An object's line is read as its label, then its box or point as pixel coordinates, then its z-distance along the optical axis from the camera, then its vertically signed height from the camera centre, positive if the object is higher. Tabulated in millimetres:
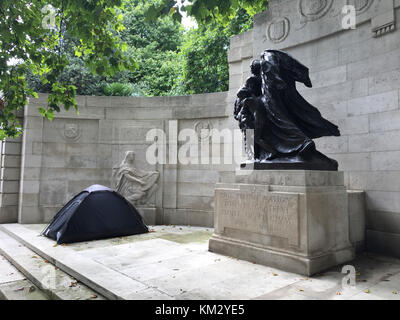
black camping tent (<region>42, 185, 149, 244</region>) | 7323 -1052
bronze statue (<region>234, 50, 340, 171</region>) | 5559 +1253
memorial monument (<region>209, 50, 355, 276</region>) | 4820 -156
